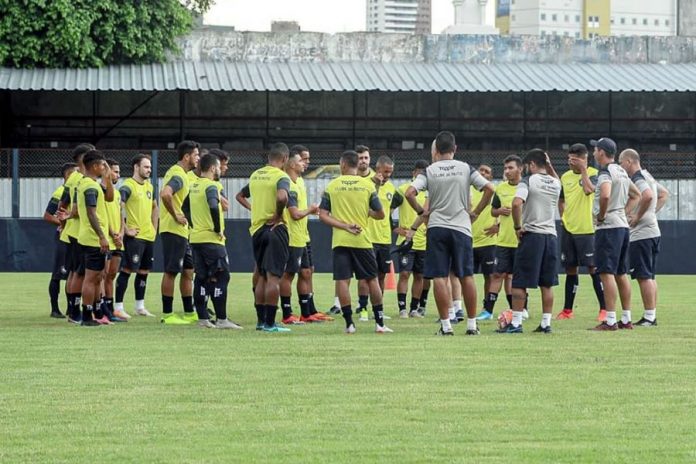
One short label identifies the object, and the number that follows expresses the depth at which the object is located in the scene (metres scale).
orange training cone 26.98
